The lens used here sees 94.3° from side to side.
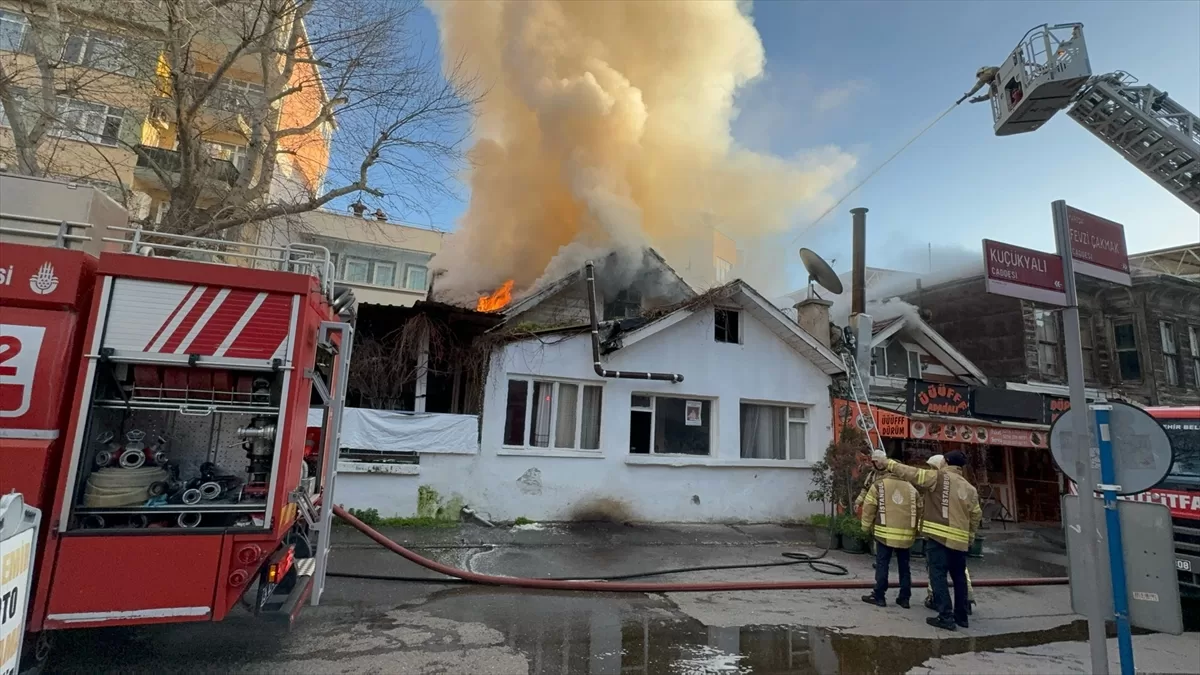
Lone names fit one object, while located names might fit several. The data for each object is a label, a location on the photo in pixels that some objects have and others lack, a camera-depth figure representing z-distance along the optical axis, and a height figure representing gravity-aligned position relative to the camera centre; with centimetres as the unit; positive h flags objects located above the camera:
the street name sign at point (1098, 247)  383 +139
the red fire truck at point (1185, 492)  608 -47
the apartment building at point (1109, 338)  1703 +343
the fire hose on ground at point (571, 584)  600 -173
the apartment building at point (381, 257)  2128 +647
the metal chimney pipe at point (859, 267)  1509 +478
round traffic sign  326 -1
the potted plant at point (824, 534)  936 -175
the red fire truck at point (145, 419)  335 -7
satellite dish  1326 +389
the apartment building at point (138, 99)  934 +615
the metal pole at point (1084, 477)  334 -18
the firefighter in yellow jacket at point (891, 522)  591 -88
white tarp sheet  909 -20
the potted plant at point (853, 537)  895 -158
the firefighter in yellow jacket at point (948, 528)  554 -85
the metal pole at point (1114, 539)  331 -54
